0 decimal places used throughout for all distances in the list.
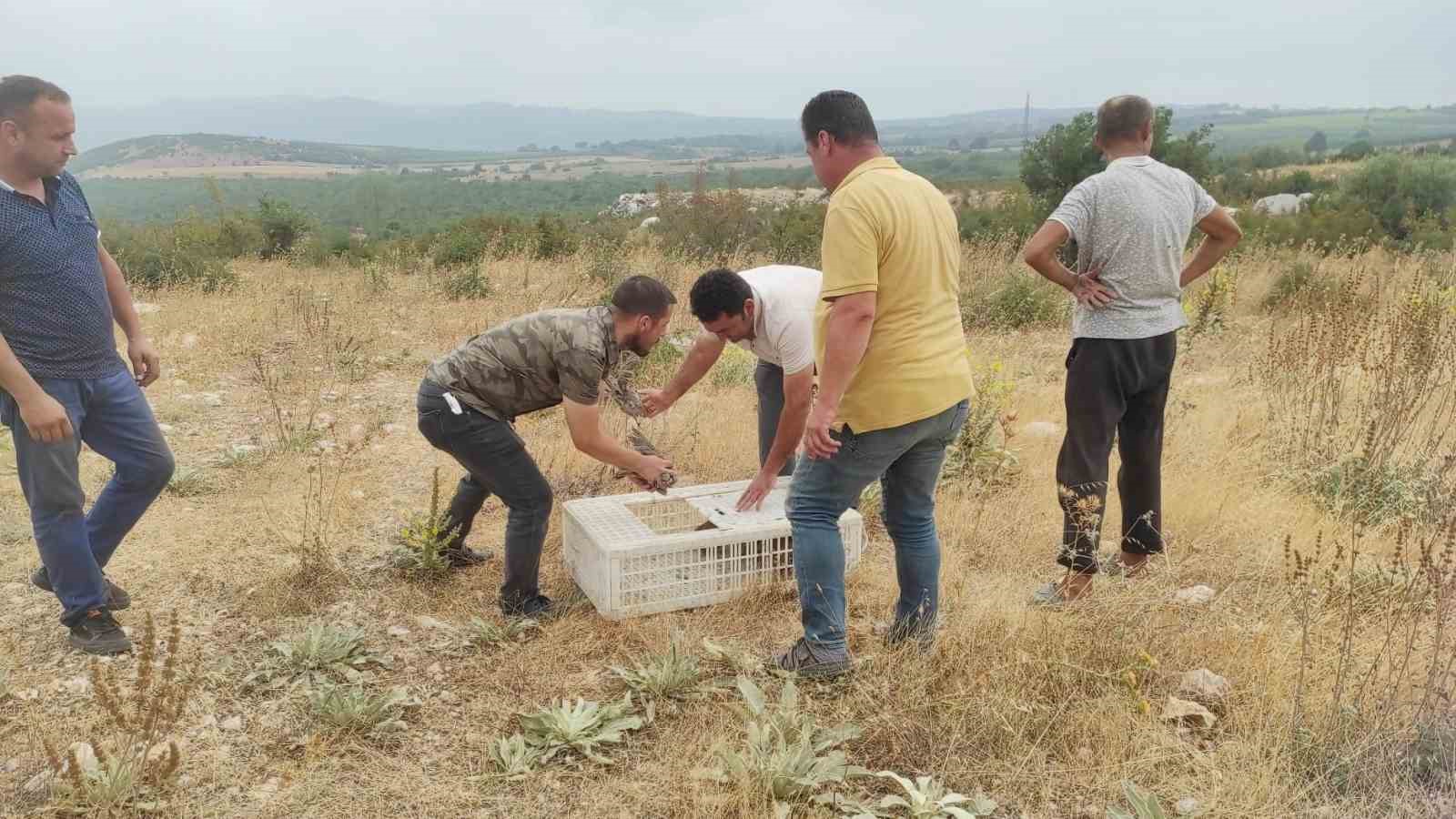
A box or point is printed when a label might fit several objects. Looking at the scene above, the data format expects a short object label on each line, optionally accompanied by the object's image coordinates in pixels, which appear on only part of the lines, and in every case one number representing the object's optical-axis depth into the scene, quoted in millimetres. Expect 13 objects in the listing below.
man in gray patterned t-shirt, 3119
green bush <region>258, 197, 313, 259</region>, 13809
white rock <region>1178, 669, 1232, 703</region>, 2740
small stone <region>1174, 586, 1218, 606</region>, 3344
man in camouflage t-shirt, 3025
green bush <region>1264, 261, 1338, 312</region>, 8000
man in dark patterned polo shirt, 2713
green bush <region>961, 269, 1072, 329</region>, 8648
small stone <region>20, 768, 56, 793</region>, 2359
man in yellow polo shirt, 2486
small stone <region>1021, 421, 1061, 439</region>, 5382
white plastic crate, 3250
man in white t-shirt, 3117
